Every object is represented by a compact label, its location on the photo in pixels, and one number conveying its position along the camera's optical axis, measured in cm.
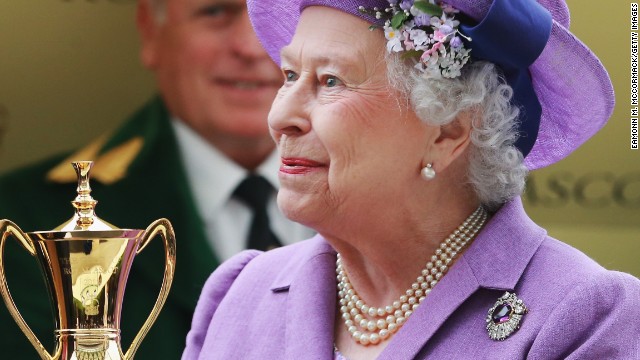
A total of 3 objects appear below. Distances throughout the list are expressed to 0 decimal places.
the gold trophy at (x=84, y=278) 553
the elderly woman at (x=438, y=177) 558
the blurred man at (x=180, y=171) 626
